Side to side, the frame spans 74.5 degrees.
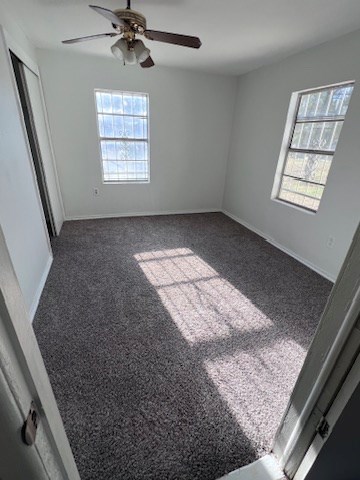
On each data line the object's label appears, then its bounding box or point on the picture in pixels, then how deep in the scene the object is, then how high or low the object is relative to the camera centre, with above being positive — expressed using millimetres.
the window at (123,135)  3773 -33
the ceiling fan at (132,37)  1750 +725
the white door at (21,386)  347 -385
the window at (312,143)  2680 -32
